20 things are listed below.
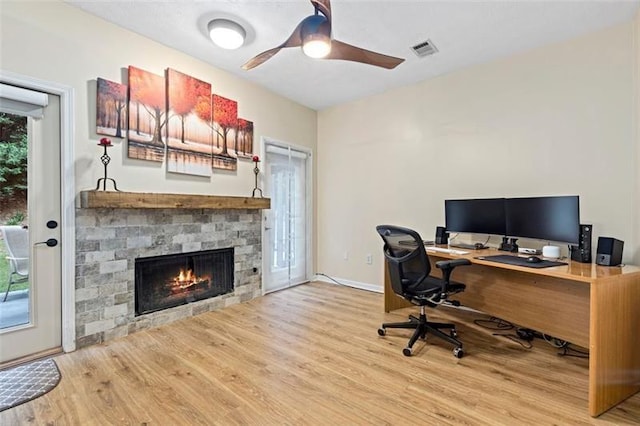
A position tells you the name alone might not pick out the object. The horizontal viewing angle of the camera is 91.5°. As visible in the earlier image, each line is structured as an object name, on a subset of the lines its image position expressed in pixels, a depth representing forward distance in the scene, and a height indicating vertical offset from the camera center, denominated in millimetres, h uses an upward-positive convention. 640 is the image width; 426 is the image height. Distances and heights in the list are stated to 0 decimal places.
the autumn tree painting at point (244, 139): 3820 +903
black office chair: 2471 -562
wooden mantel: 2525 +99
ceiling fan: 2008 +1194
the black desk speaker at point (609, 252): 2242 -300
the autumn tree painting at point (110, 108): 2680 +912
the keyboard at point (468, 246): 3213 -374
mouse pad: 2246 -388
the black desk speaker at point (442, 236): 3545 -287
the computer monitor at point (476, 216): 3055 -51
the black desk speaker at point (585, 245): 2436 -268
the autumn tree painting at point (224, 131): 3566 +934
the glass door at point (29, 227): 2291 -122
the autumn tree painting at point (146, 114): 2875 +926
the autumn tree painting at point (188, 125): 3156 +916
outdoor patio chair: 2316 -310
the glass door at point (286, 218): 4367 -98
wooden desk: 1776 -746
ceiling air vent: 3025 +1623
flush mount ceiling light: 2666 +1561
